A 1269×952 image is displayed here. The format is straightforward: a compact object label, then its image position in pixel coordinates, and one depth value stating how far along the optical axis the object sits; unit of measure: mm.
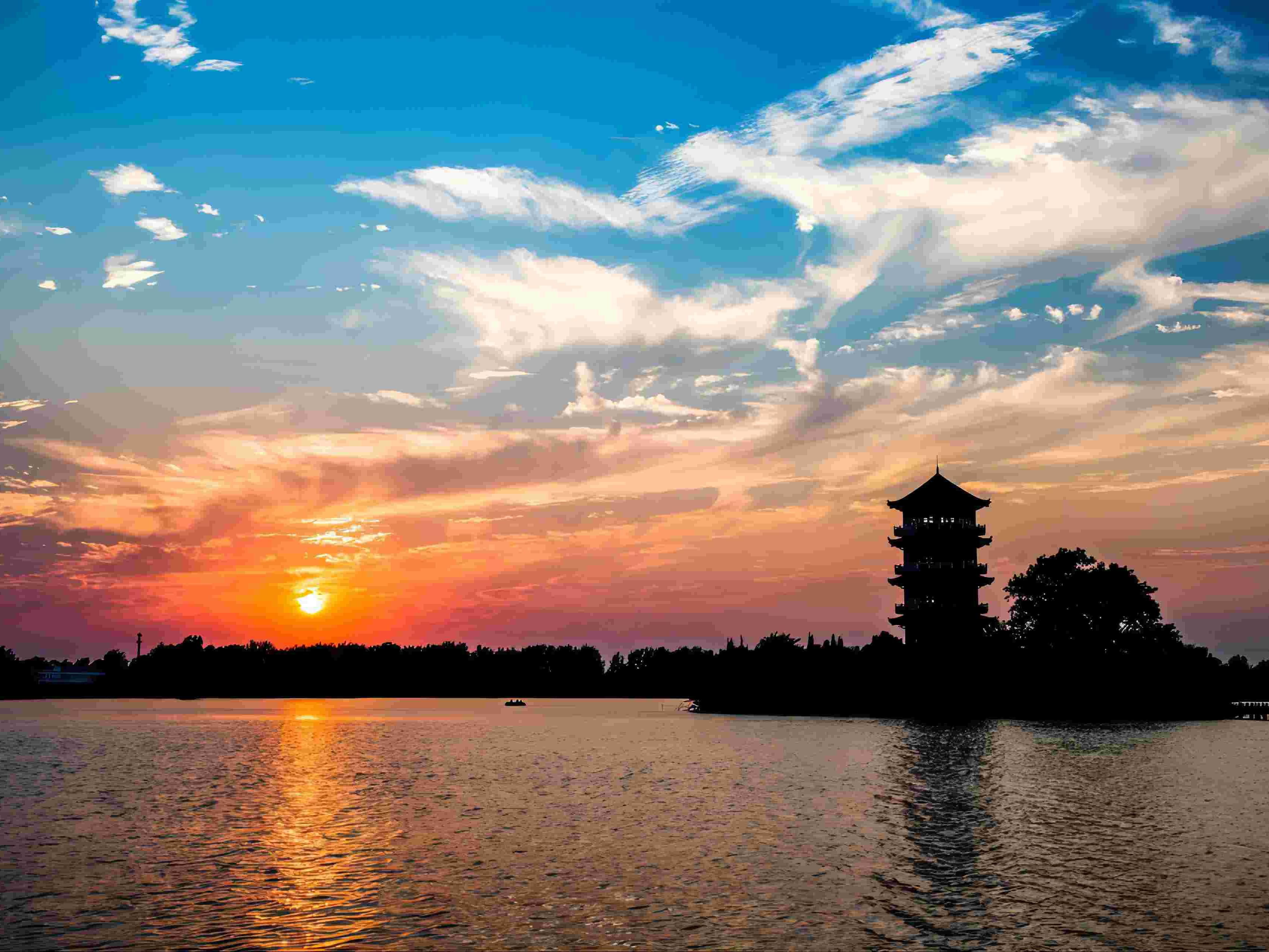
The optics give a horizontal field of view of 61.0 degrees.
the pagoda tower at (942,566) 124938
